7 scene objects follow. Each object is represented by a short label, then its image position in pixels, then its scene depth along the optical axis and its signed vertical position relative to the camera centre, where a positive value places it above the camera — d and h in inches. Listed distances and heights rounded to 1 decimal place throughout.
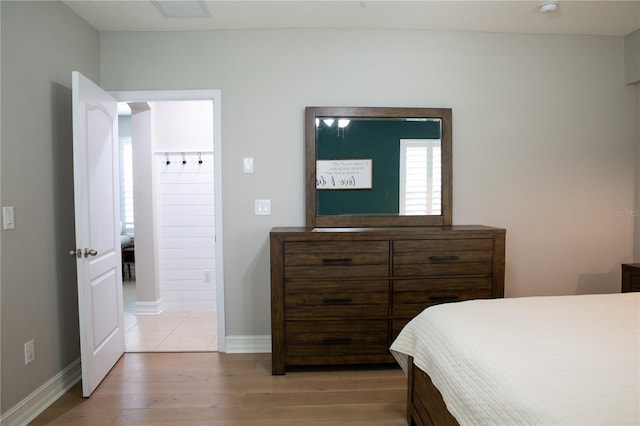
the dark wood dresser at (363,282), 101.0 -22.9
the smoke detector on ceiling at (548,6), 98.0 +50.2
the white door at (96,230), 90.0 -7.4
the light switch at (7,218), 77.8 -3.2
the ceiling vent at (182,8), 97.3 +51.5
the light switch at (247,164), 115.8 +11.0
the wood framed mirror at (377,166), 113.7 +10.0
